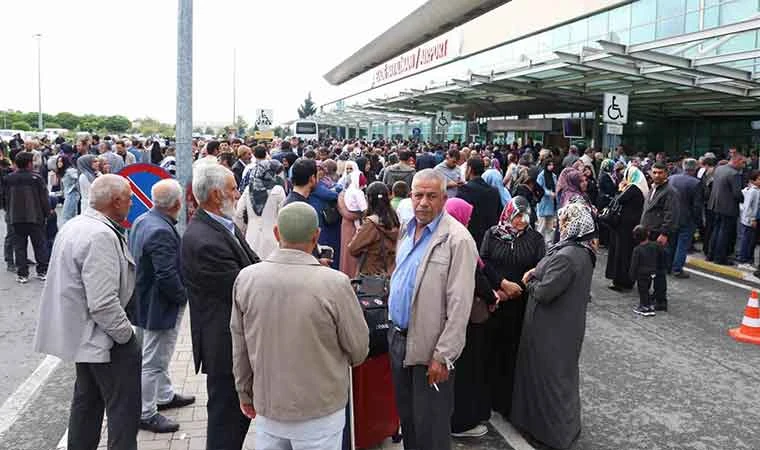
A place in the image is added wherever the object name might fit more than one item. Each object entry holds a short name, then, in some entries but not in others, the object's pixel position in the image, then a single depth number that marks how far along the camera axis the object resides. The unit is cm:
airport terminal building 1336
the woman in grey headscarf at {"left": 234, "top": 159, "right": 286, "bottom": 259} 692
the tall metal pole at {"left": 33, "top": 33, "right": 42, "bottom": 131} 5553
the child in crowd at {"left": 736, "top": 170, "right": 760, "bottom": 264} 1041
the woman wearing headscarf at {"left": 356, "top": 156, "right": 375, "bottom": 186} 1154
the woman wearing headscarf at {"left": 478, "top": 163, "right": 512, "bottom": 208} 905
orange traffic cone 693
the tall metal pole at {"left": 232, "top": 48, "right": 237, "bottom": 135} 5019
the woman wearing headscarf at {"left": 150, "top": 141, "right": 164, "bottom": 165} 1599
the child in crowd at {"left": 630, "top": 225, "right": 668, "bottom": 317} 785
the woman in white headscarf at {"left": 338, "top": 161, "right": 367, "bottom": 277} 648
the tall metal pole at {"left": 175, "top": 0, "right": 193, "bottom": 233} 646
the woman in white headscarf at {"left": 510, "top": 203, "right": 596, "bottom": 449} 421
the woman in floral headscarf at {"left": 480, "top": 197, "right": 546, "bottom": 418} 460
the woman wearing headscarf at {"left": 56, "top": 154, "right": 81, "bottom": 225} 1079
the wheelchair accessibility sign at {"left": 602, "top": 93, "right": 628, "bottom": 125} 1320
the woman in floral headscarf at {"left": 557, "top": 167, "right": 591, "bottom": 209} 666
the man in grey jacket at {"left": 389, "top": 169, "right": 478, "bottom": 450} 334
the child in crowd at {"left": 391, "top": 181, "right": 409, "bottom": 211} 644
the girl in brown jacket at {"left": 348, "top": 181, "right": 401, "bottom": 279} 504
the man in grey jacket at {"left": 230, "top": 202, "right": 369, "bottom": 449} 267
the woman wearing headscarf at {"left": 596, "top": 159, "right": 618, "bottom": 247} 1129
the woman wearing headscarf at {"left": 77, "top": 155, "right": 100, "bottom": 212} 951
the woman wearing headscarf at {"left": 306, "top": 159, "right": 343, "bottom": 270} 656
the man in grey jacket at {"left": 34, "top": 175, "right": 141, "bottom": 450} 337
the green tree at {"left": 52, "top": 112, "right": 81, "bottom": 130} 9362
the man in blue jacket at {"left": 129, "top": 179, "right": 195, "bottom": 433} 423
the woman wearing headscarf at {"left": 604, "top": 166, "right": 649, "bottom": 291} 898
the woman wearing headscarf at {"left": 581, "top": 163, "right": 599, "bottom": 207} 1162
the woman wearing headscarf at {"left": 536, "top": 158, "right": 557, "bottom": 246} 1085
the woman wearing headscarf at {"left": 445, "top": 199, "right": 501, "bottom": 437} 438
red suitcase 412
